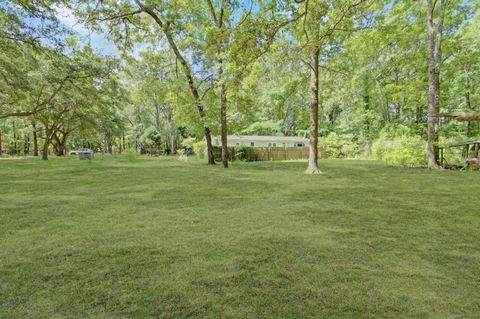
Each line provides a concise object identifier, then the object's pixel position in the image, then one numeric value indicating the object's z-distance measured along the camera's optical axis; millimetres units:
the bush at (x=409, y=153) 14905
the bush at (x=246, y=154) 25578
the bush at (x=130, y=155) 23741
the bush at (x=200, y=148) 28261
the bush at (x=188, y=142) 32438
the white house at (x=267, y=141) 33719
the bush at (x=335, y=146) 29495
